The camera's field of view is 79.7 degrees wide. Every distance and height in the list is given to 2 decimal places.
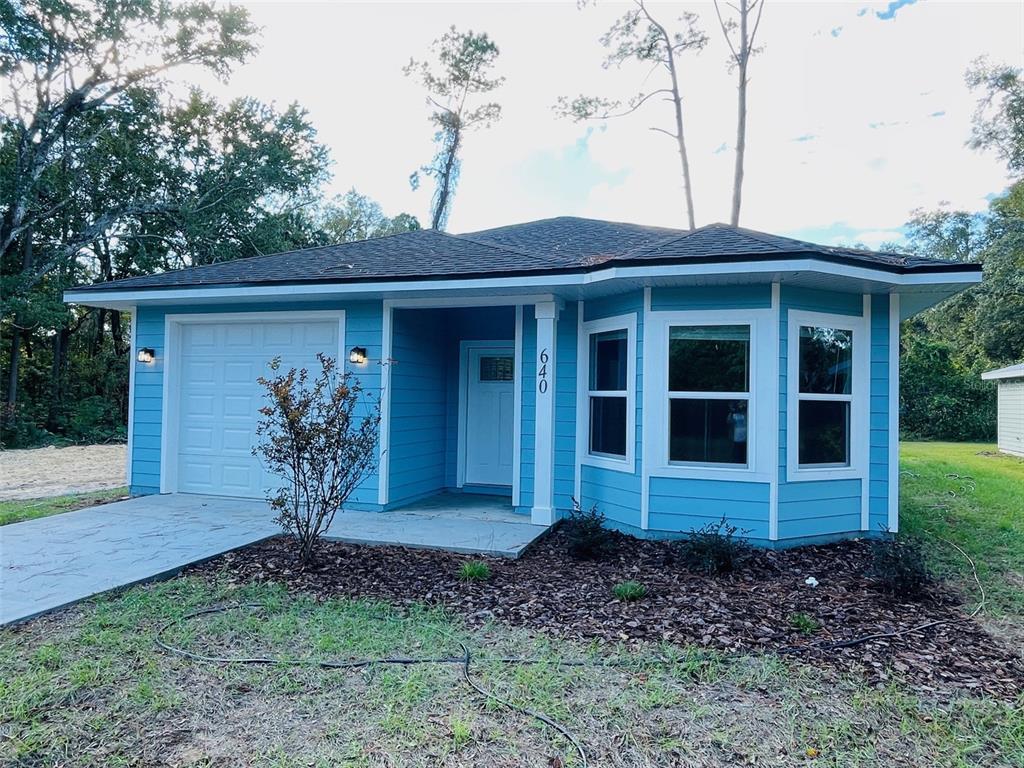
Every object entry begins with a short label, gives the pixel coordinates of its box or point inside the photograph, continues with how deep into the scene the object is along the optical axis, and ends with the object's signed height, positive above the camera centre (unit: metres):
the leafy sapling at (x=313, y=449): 4.61 -0.43
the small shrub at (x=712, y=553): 4.74 -1.22
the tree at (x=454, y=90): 21.34 +10.69
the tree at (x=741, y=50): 16.08 +9.23
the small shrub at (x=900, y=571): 4.22 -1.19
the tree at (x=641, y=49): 16.73 +9.62
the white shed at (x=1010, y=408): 14.86 -0.16
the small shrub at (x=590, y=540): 5.19 -1.22
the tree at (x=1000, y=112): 19.28 +9.29
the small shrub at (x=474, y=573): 4.54 -1.32
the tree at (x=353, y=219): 28.33 +8.27
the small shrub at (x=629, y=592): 4.22 -1.35
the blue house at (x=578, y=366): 5.38 +0.31
